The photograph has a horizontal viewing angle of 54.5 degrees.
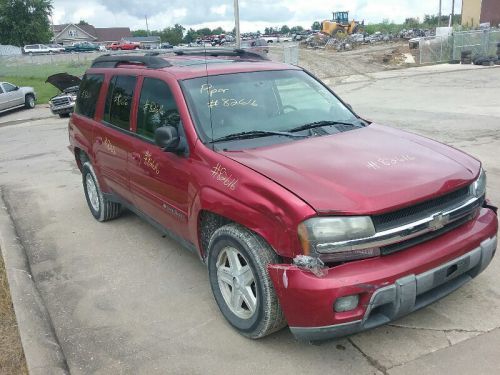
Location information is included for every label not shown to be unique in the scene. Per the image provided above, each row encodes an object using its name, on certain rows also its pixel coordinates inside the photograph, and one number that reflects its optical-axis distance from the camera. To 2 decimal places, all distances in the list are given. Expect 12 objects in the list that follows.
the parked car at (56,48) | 67.39
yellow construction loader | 52.19
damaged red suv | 2.69
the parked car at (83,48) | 64.81
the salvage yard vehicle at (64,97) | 18.34
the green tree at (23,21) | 71.81
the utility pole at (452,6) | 55.80
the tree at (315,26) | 93.70
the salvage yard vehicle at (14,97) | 21.28
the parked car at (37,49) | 64.38
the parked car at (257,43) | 25.20
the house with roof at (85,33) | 109.25
